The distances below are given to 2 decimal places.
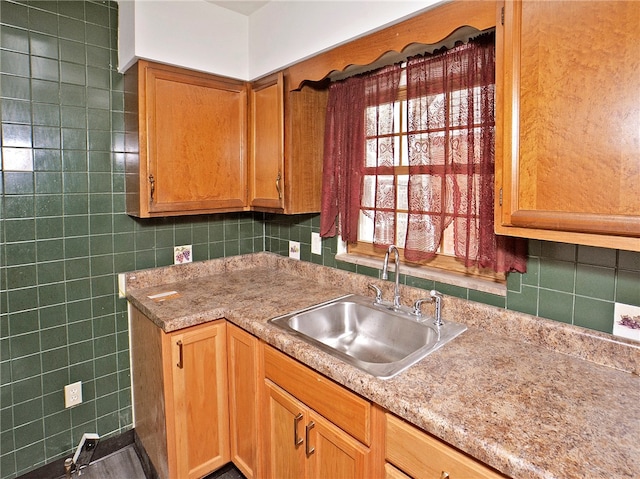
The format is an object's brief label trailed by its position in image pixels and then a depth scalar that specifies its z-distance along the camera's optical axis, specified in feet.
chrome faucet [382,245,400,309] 5.28
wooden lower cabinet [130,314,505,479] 3.75
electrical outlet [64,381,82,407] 6.16
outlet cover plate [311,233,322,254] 7.08
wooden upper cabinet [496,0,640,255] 2.95
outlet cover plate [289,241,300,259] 7.56
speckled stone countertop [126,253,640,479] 2.70
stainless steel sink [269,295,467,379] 4.89
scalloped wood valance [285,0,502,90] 3.86
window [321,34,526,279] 4.64
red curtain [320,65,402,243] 5.77
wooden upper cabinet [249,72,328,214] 6.40
